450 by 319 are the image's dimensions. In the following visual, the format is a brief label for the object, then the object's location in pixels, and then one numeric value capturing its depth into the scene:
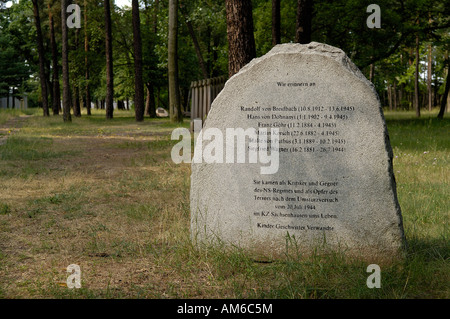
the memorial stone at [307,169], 4.08
